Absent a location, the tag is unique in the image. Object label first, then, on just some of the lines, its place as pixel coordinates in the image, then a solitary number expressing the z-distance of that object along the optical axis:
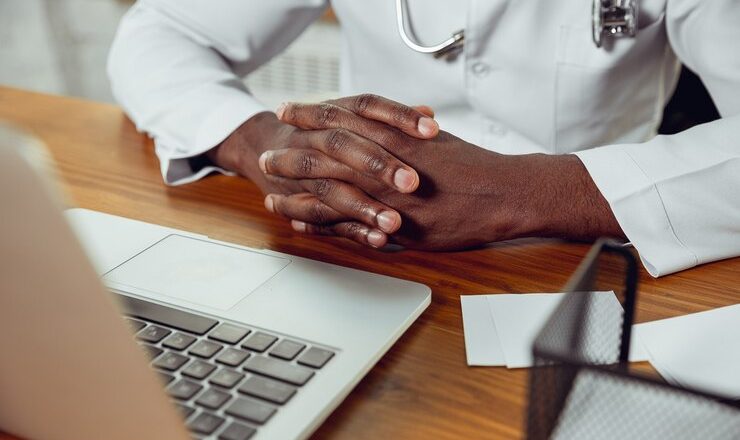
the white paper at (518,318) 0.55
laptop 0.33
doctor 0.71
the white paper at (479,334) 0.54
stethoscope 0.90
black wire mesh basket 0.37
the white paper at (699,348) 0.52
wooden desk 0.49
